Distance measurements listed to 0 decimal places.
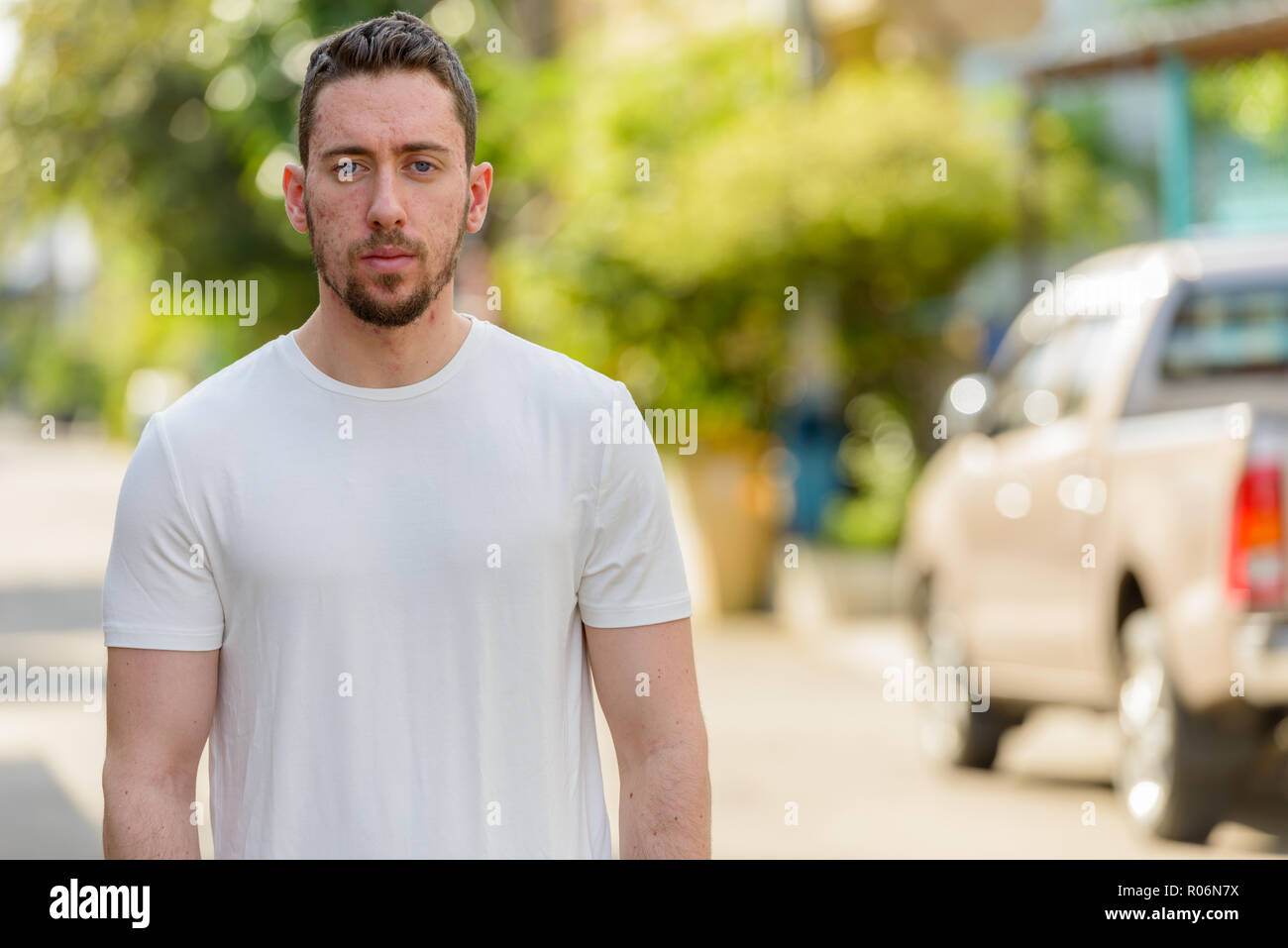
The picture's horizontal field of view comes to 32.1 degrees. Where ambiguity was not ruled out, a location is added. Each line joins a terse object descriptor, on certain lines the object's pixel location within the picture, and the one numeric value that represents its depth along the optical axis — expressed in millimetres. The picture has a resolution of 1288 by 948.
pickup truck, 7379
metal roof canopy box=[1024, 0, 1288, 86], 14406
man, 2936
